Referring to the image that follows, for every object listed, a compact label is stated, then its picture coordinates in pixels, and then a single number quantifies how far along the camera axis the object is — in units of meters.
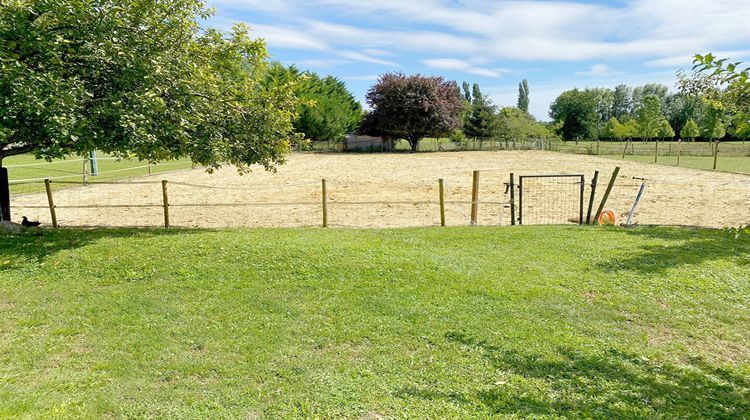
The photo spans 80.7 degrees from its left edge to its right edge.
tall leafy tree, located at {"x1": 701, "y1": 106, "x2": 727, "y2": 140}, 35.43
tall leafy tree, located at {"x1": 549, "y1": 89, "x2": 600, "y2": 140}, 72.50
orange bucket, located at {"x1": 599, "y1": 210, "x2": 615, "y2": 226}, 9.33
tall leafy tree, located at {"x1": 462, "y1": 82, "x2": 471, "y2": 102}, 103.78
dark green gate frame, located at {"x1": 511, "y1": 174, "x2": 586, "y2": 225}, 8.90
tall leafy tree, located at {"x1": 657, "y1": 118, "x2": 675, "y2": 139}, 49.89
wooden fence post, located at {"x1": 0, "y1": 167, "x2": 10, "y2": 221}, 7.75
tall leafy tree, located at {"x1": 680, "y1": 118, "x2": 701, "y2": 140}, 53.28
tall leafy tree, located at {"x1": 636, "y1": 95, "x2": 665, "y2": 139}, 44.88
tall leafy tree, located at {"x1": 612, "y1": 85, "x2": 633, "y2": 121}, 94.94
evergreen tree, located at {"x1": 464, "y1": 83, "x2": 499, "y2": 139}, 52.38
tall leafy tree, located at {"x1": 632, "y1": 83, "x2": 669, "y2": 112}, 81.77
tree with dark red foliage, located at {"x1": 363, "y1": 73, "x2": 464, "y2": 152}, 45.66
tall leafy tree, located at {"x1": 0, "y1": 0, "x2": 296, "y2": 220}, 5.88
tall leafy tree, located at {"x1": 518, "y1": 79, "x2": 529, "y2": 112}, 103.75
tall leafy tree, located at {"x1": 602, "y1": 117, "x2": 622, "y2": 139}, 52.23
